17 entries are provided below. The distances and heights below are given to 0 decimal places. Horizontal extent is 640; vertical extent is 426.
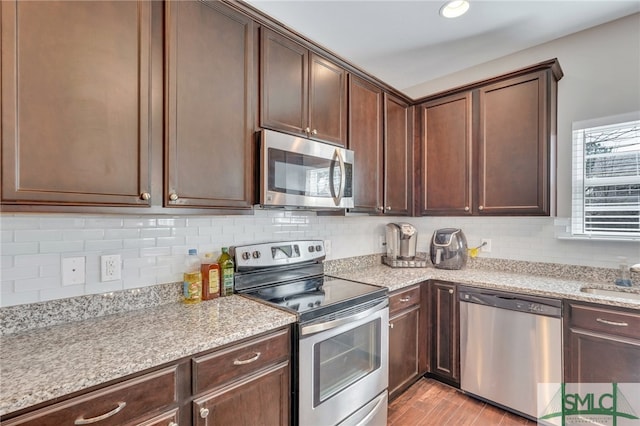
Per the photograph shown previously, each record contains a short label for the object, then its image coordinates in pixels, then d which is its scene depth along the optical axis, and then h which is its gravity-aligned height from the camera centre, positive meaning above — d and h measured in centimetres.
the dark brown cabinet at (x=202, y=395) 92 -64
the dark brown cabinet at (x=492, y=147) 224 +52
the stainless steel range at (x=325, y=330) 150 -63
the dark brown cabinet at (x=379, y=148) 230 +52
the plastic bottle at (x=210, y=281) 170 -38
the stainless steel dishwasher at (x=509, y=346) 200 -92
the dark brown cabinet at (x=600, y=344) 173 -77
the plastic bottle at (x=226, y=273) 177 -35
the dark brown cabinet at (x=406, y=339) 221 -96
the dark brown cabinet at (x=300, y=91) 173 +74
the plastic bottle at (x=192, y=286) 164 -39
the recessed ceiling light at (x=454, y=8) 194 +130
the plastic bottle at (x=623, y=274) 208 -42
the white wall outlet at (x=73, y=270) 134 -25
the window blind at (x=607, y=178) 215 +24
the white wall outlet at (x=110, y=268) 144 -26
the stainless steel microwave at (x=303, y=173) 165 +23
